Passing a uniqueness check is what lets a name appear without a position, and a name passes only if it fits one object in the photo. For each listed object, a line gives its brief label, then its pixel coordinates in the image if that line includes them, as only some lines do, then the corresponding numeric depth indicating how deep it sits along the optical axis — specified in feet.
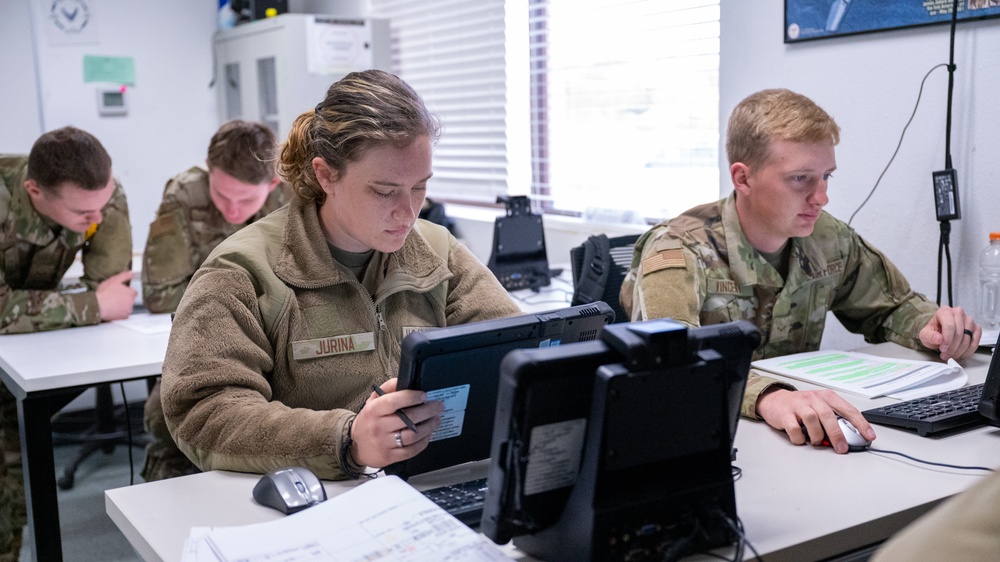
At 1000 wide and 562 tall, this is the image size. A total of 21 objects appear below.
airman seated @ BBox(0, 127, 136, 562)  8.35
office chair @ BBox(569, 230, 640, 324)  7.86
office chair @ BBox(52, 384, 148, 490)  12.17
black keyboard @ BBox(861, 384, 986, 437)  4.82
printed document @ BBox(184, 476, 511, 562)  3.32
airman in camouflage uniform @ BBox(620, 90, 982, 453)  6.21
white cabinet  14.80
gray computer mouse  3.86
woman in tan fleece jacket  4.36
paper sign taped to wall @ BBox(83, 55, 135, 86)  15.71
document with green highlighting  5.61
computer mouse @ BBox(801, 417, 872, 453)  4.53
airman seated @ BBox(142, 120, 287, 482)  9.70
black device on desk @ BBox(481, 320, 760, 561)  3.15
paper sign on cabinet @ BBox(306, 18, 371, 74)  14.87
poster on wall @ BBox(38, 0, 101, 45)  15.25
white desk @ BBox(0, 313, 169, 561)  7.00
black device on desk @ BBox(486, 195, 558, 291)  10.26
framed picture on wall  7.39
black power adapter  7.51
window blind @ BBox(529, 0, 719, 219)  10.37
